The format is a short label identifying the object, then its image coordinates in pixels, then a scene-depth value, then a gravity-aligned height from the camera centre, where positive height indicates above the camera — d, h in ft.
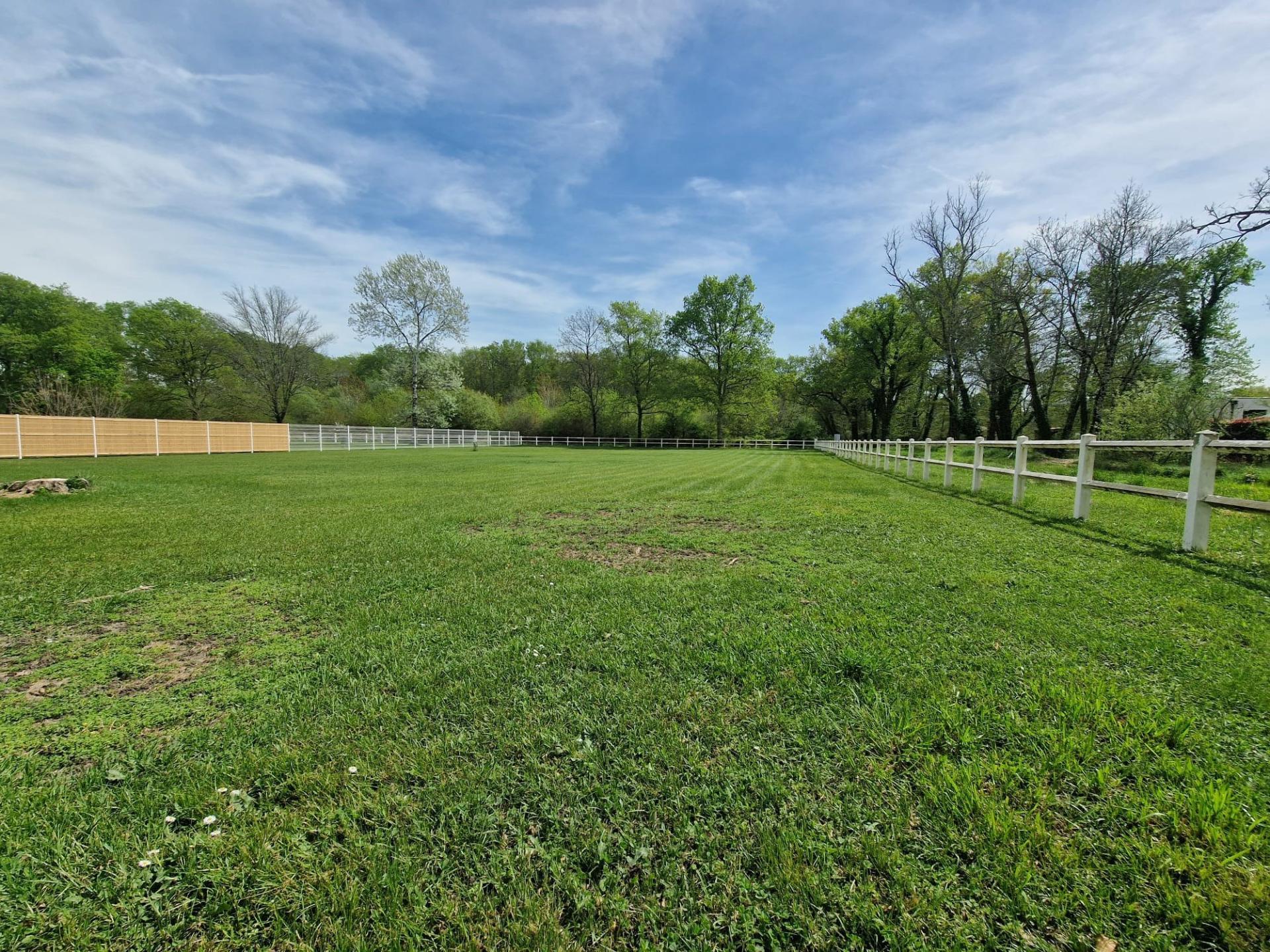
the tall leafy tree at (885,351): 117.80 +23.34
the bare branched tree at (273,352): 119.24 +18.17
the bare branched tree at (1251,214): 26.32 +13.31
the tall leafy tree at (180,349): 121.29 +17.97
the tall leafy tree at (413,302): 109.29 +29.58
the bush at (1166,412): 42.78 +3.73
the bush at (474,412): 142.31 +5.61
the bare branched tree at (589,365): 151.94 +22.28
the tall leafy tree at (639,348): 148.56 +26.90
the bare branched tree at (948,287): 73.46 +25.40
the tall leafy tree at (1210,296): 71.56 +23.87
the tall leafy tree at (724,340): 136.26 +28.15
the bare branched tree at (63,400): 84.38 +3.05
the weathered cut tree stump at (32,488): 24.67 -3.72
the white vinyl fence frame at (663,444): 149.59 -2.12
